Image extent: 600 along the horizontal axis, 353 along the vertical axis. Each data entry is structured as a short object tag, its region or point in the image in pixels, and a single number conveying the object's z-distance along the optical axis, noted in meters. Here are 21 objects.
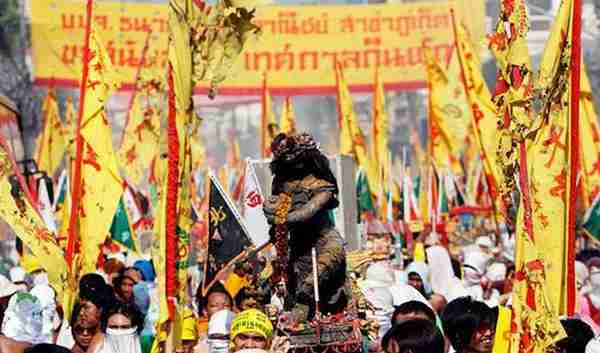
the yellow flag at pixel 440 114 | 20.67
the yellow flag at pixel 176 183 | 7.65
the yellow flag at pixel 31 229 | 8.65
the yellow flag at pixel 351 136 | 22.28
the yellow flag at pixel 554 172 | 7.64
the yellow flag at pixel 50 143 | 22.31
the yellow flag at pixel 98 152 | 11.07
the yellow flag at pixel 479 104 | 13.59
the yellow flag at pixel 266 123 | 20.79
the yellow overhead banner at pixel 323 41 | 28.05
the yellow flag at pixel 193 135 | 8.24
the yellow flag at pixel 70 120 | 23.35
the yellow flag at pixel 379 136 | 22.11
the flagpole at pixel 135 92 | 20.08
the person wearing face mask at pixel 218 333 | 8.08
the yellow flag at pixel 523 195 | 6.58
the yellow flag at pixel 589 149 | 14.66
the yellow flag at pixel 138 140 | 19.75
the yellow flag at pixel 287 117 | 22.06
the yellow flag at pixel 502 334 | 6.62
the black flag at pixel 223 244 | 9.53
